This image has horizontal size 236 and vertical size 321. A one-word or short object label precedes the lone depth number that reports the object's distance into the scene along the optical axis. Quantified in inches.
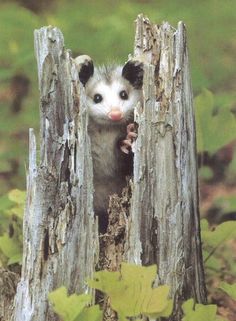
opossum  143.4
